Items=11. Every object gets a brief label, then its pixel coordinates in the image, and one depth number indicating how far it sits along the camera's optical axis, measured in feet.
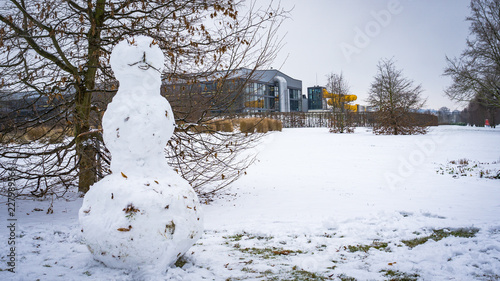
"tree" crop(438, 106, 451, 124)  180.61
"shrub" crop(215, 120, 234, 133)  53.74
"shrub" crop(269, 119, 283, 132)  65.71
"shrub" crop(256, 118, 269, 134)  57.98
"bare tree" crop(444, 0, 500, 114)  58.80
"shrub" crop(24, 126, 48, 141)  20.88
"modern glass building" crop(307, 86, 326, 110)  179.33
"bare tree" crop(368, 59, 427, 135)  67.00
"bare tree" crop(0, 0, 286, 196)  16.72
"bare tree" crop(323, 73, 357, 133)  74.74
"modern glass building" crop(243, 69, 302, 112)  127.85
